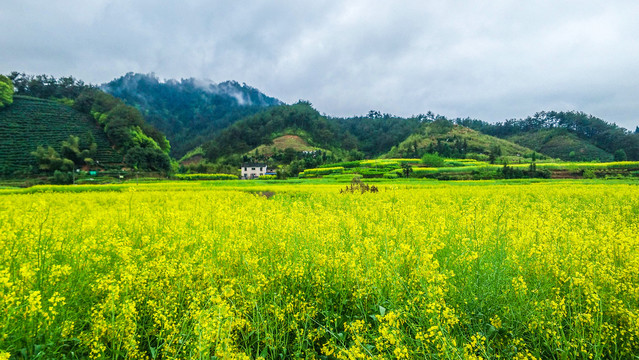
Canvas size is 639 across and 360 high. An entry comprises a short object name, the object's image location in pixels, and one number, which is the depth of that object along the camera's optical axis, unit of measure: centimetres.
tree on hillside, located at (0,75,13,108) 7788
